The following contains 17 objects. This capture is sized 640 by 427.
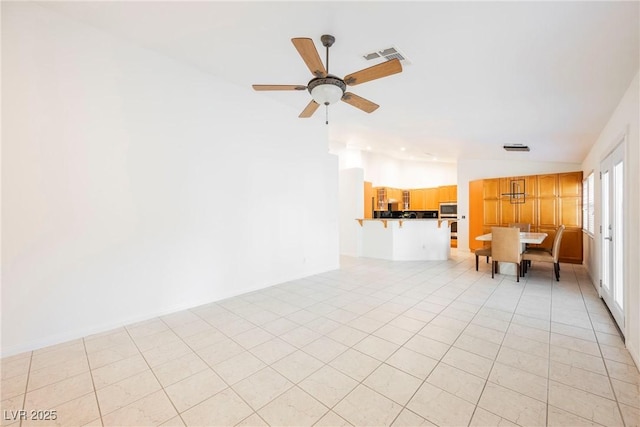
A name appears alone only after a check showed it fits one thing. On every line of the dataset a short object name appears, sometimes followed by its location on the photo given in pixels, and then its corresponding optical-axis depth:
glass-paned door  2.81
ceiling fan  2.07
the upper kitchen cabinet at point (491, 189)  7.10
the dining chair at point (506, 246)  4.55
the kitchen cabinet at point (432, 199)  9.36
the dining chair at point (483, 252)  5.11
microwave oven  8.83
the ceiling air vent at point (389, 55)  2.67
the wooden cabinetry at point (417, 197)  9.07
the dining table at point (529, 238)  4.59
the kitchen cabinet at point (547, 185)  6.30
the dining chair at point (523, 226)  6.29
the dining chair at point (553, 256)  4.62
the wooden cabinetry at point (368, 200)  7.82
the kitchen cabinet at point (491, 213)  7.13
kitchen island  6.53
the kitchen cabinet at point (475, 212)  7.44
